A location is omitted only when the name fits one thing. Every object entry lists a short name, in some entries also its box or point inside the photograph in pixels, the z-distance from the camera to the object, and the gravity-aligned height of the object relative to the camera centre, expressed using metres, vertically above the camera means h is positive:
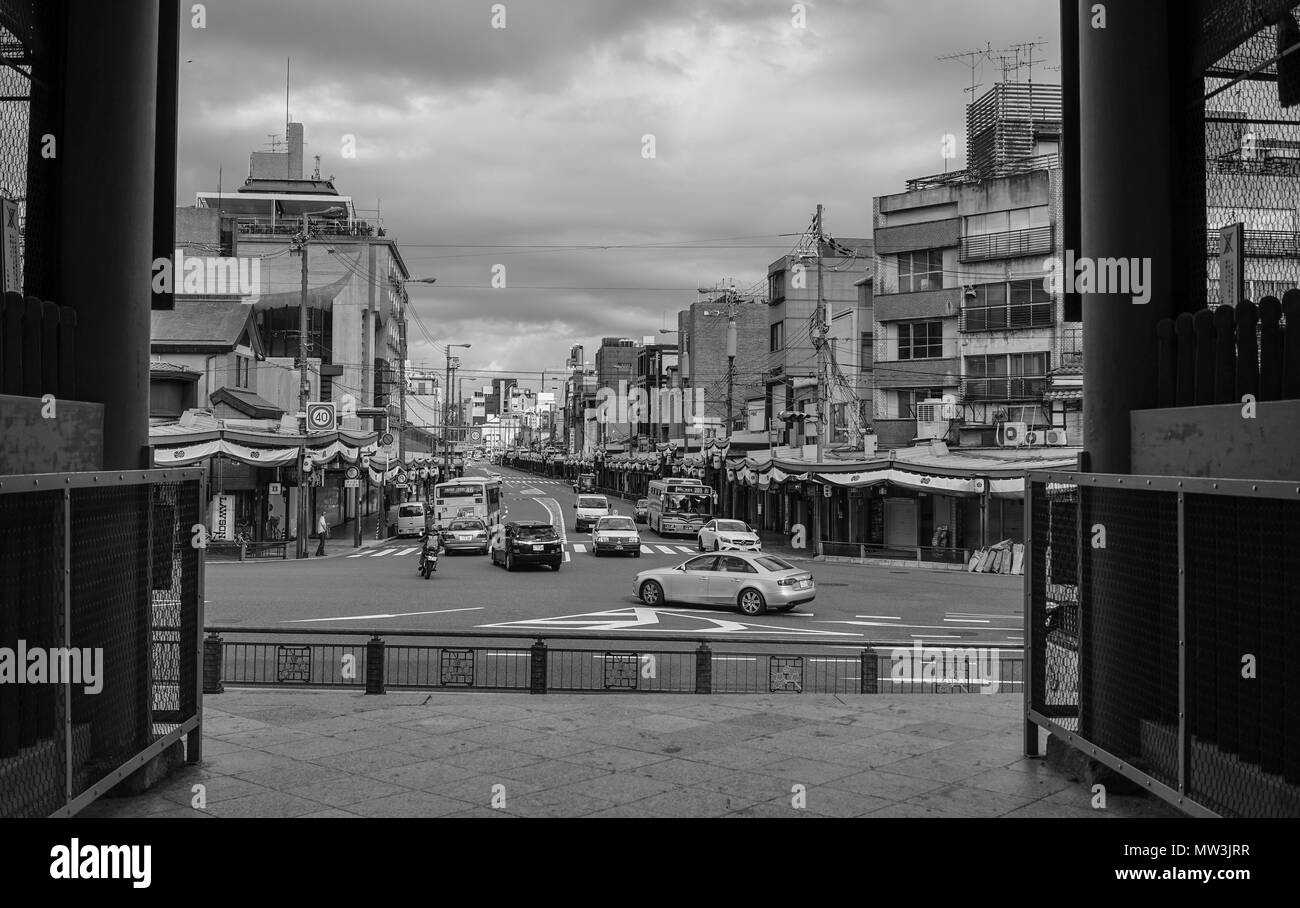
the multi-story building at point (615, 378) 153.69 +13.51
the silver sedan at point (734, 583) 25.64 -2.92
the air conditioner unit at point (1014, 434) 45.78 +1.34
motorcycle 32.47 -2.94
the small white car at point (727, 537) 40.44 -2.85
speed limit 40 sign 44.75 +2.10
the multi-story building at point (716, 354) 102.69 +11.16
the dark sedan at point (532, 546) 35.56 -2.70
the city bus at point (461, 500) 53.03 -1.75
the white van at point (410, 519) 55.50 -2.81
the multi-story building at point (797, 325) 65.44 +9.92
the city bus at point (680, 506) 55.53 -2.26
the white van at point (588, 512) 59.12 -2.63
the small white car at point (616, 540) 42.16 -2.98
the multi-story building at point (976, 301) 46.53 +7.52
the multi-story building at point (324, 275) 86.06 +16.90
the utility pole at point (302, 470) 41.22 -0.18
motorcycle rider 32.78 -2.47
